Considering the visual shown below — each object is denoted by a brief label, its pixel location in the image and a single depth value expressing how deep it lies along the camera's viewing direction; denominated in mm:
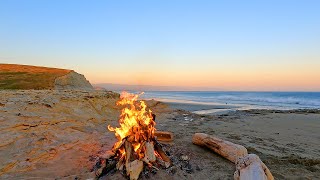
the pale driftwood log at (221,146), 4876
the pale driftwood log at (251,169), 3363
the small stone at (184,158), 4740
